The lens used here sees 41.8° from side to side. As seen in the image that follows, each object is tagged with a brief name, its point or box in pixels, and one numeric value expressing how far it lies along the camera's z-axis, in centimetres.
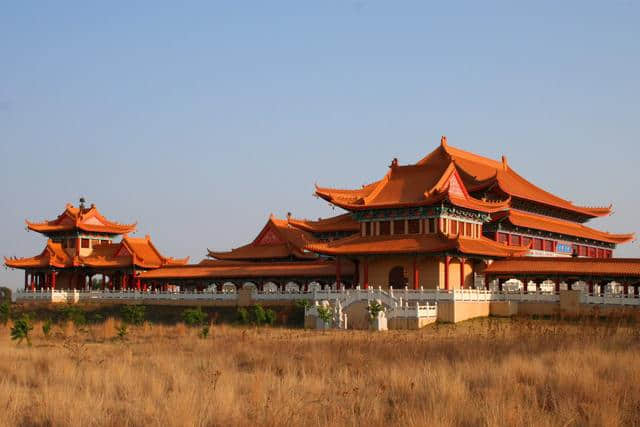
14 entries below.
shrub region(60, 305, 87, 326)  4959
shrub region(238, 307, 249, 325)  4623
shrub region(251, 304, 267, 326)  4703
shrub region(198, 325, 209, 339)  3657
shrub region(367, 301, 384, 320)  4328
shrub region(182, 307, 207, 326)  4784
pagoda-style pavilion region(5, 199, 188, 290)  6819
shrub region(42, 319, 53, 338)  3975
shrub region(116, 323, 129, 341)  3662
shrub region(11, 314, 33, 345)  3644
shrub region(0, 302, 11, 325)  5515
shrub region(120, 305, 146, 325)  5034
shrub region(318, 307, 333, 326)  4497
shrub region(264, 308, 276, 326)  4775
